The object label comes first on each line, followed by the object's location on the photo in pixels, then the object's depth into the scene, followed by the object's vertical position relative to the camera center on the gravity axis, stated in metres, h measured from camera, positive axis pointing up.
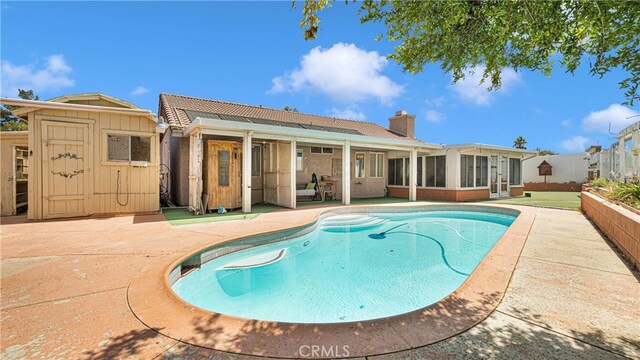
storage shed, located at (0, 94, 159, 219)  7.24 +0.65
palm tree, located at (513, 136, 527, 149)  38.59 +5.32
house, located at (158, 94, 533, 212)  9.15 +0.82
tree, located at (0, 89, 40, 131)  24.12 +5.40
